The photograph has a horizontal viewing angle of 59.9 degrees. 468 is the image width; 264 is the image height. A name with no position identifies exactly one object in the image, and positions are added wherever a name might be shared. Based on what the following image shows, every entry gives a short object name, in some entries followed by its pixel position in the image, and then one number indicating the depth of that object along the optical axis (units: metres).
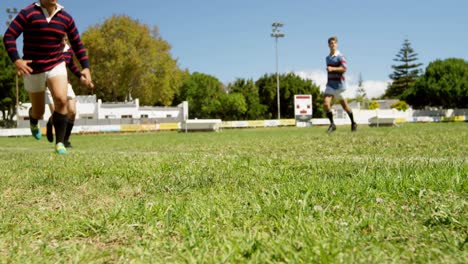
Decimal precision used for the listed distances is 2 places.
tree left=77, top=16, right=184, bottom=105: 47.47
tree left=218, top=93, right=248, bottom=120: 67.00
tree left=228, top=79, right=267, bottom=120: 68.31
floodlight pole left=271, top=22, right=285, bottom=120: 59.62
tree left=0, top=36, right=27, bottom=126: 43.89
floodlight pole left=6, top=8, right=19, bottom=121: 38.78
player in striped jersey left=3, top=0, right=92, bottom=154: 5.92
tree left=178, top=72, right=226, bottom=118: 74.77
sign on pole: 47.47
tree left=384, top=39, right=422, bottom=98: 91.50
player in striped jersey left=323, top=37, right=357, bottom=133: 12.43
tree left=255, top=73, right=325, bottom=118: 68.12
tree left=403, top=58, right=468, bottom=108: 67.25
